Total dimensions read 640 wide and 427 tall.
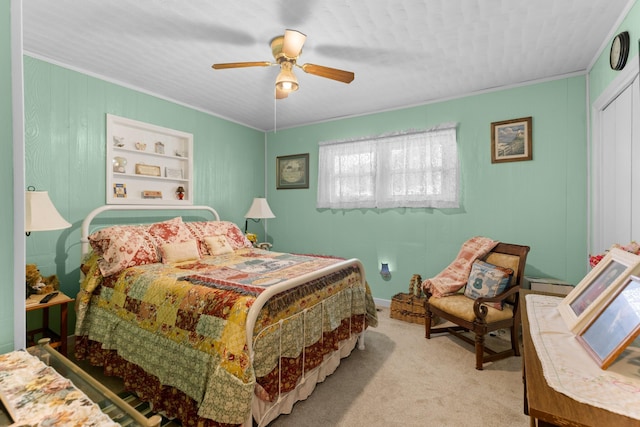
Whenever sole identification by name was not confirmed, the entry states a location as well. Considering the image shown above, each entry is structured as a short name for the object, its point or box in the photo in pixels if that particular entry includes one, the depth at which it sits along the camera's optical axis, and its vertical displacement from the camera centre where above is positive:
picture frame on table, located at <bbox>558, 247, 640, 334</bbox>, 1.11 -0.31
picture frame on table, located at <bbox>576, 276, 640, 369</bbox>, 0.90 -0.37
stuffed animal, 2.47 -0.60
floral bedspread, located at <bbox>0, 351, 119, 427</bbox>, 0.77 -0.53
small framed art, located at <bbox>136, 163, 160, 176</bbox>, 3.57 +0.51
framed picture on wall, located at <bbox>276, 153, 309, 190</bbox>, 4.93 +0.69
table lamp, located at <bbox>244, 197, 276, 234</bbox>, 4.37 +0.03
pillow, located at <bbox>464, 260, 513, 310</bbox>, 2.73 -0.65
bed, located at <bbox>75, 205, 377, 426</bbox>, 1.66 -0.75
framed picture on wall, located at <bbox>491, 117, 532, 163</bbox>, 3.34 +0.82
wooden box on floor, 3.56 -1.18
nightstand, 2.33 -0.98
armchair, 2.55 -0.90
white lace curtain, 3.80 +0.57
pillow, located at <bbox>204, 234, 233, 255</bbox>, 3.39 -0.39
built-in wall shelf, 3.36 +0.60
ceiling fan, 2.22 +1.12
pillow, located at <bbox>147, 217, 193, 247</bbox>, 3.08 -0.22
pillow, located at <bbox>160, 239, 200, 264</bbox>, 2.90 -0.40
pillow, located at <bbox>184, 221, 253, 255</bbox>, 3.46 -0.25
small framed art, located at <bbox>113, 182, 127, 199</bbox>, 3.35 +0.24
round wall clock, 2.09 +1.18
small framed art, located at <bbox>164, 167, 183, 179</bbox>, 3.88 +0.52
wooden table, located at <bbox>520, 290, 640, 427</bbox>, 0.73 -0.51
